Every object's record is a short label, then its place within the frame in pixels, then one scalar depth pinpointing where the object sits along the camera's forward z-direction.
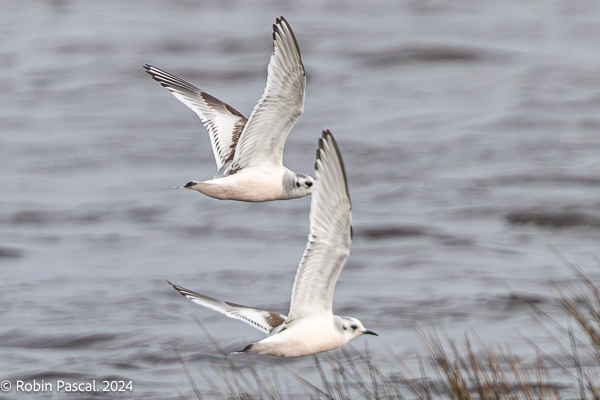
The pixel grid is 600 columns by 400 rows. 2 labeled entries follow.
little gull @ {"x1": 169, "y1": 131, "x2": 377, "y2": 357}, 13.75
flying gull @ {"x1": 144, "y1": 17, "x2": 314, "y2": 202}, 17.37
